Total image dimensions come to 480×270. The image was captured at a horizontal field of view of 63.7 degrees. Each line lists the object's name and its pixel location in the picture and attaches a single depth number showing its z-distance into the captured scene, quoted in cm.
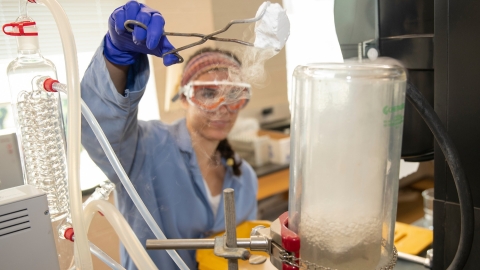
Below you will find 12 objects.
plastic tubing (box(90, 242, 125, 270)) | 82
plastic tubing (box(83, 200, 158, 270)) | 72
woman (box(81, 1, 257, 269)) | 89
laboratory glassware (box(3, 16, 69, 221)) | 83
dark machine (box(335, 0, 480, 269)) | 80
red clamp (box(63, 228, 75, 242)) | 79
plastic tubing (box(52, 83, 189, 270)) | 76
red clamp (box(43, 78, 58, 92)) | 79
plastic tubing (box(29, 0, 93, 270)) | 67
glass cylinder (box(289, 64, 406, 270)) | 56
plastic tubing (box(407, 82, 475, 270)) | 65
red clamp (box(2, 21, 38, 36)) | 77
